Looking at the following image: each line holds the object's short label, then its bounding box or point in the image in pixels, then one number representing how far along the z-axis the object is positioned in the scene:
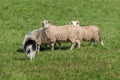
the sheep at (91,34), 20.25
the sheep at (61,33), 18.98
